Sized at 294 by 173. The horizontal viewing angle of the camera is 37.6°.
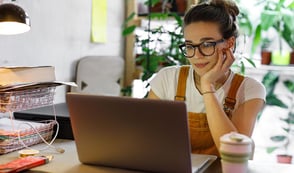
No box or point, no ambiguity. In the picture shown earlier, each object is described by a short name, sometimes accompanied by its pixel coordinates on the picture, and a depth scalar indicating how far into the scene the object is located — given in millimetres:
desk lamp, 1334
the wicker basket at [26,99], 1353
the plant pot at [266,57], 2835
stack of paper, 1351
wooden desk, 1162
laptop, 1042
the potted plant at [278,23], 2646
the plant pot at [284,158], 2691
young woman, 1460
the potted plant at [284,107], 2830
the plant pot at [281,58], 2807
